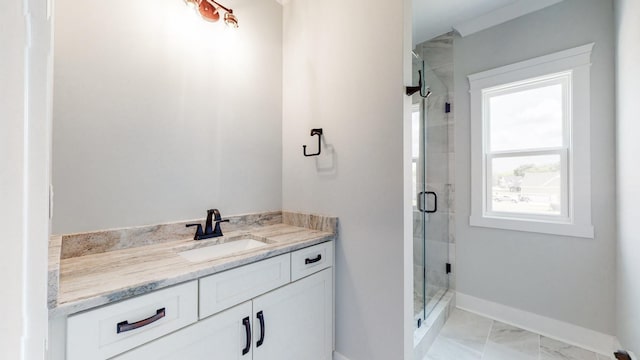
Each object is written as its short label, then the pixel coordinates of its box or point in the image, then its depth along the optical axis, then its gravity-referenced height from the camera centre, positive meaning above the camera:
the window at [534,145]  1.98 +0.33
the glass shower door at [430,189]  2.18 -0.06
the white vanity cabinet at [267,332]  1.04 -0.71
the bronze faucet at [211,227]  1.60 -0.29
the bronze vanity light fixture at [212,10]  1.62 +1.10
